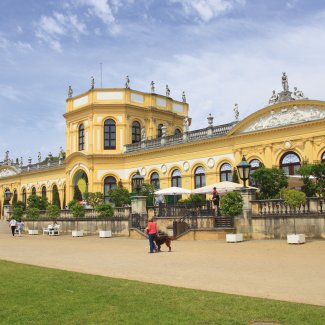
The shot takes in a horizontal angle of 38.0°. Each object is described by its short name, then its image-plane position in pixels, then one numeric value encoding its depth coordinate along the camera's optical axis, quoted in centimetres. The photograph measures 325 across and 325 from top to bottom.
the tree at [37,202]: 3938
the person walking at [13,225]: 3266
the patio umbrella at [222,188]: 2611
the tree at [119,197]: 3291
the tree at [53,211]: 3428
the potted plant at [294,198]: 1962
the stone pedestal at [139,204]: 2751
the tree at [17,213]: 3898
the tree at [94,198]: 3347
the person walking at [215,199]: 2488
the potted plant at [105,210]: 2954
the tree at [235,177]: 3162
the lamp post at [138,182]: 2706
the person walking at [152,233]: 1738
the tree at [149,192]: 3198
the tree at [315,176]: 2128
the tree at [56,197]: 4741
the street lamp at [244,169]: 2189
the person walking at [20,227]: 3399
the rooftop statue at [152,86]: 4584
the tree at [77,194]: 4350
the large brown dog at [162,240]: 1758
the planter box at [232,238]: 2008
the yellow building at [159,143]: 2956
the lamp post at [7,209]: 4519
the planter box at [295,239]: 1794
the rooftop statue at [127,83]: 4351
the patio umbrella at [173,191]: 2984
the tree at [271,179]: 2361
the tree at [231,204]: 2153
